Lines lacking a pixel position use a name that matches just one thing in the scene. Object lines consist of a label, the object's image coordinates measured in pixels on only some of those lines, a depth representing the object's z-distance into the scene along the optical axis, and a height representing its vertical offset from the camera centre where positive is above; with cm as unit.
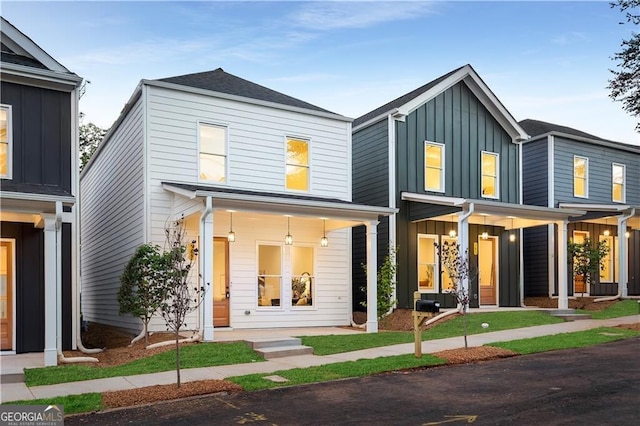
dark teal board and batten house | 1792 +160
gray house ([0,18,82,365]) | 1216 +128
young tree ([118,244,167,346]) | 1246 -109
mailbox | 1049 -133
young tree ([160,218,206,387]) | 847 -83
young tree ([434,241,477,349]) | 1213 -93
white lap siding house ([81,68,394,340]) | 1416 +92
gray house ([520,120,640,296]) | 2156 +137
